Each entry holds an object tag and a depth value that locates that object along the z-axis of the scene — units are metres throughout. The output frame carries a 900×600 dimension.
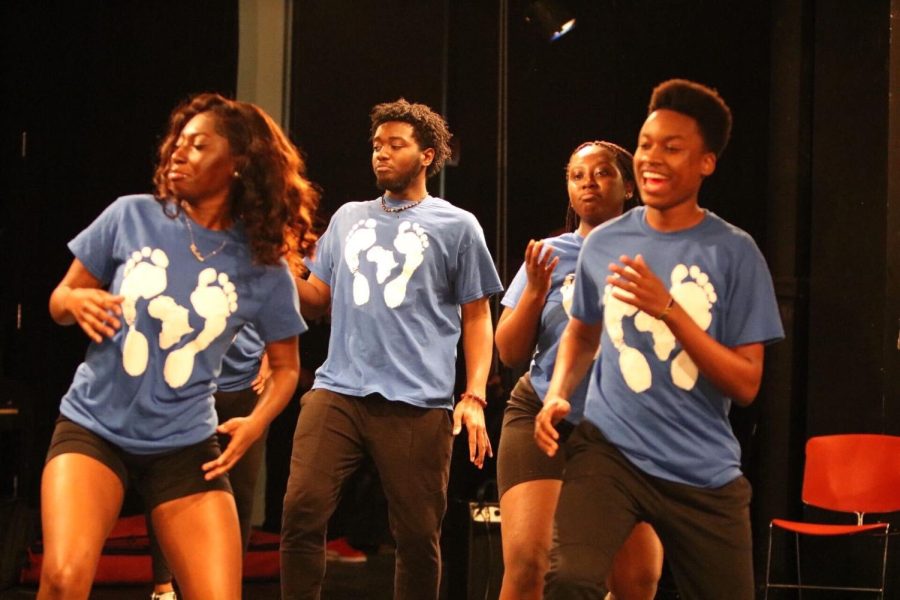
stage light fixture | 6.57
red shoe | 6.75
